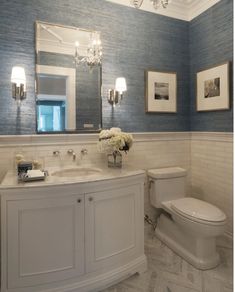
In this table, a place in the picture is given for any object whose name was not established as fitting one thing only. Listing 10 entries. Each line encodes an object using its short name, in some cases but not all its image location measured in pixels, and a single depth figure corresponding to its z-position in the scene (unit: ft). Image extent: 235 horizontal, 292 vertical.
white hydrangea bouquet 6.49
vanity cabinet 4.80
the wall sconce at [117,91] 7.60
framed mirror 6.77
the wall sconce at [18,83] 6.15
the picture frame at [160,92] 8.33
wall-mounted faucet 7.13
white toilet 6.15
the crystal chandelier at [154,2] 4.51
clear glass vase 6.87
